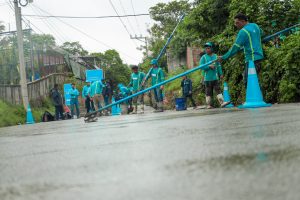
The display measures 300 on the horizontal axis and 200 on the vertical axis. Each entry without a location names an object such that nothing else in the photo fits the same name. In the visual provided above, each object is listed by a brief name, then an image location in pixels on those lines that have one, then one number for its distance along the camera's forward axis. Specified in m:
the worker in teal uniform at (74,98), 20.62
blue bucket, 13.31
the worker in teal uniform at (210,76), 9.38
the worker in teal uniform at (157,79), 12.61
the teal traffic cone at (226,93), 11.18
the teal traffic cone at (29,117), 16.62
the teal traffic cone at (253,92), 7.22
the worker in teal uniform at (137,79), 13.55
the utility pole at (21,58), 18.78
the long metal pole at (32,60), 24.64
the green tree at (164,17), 39.42
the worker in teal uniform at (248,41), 7.13
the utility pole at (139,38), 57.64
